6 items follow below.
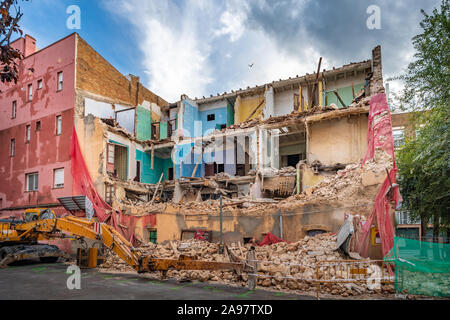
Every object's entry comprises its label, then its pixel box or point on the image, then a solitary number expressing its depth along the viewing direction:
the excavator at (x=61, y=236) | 9.89
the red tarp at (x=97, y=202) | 19.11
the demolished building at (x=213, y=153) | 16.19
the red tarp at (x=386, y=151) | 10.08
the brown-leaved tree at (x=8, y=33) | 5.30
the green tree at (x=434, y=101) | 10.37
